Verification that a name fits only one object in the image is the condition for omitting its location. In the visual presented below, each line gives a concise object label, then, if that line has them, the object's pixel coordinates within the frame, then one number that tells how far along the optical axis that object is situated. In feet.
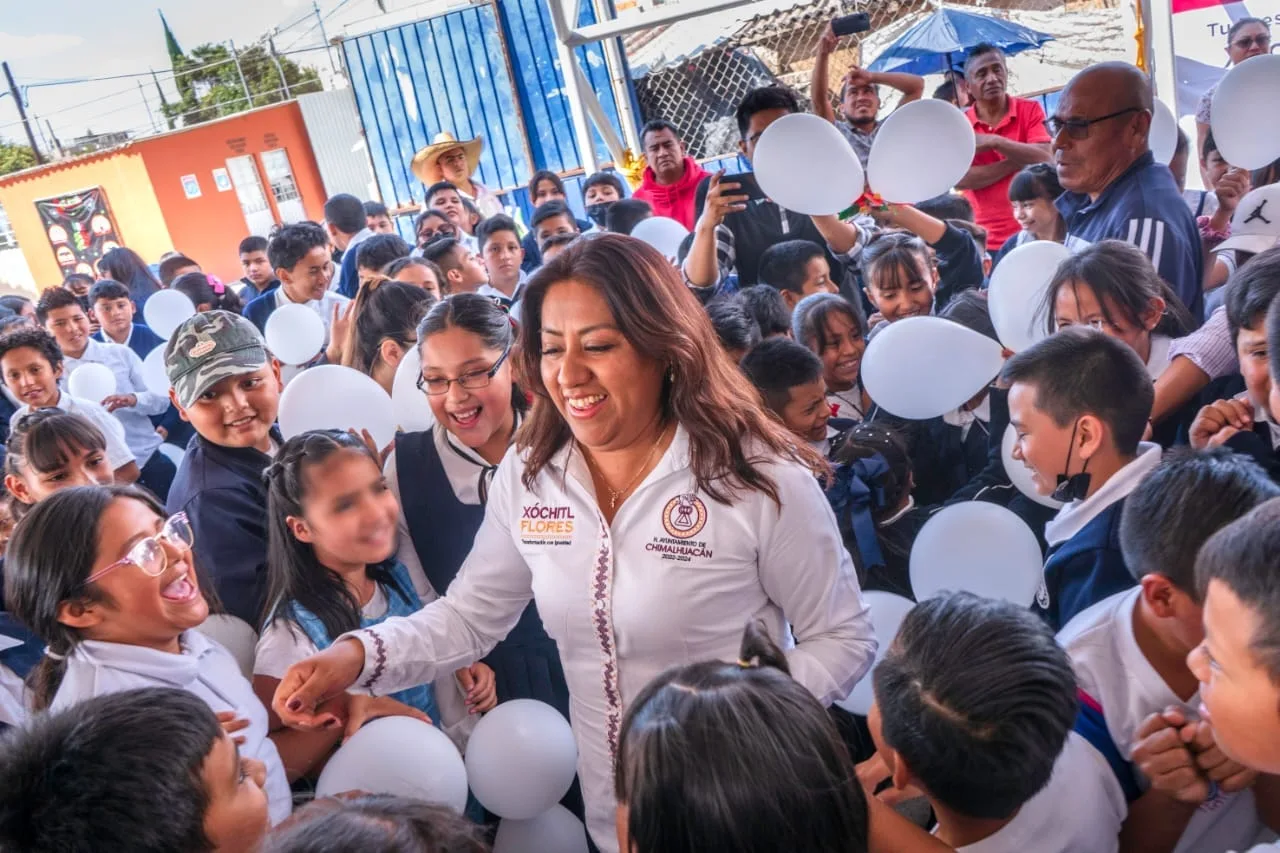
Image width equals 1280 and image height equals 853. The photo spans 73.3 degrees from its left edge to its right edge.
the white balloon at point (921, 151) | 9.29
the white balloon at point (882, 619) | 5.83
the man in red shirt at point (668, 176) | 13.24
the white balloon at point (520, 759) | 4.97
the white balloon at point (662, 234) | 11.56
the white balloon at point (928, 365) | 7.10
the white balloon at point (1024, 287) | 7.52
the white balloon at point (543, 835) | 5.45
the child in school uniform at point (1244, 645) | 2.67
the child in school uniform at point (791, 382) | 6.91
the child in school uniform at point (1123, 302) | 6.42
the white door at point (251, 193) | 46.47
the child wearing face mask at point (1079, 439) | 4.87
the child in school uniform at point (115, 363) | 11.94
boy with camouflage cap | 5.57
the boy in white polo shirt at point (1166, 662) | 3.49
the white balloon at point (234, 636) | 5.21
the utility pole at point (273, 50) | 53.65
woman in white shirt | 4.07
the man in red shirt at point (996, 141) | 11.96
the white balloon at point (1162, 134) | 10.32
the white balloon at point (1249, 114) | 8.55
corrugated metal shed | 28.48
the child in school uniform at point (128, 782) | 2.87
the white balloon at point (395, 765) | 4.46
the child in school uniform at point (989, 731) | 3.19
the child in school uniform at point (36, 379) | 10.03
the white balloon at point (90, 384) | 12.01
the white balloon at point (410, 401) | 7.56
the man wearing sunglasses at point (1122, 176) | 7.24
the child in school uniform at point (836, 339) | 8.25
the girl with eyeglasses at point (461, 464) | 5.88
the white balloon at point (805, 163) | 8.91
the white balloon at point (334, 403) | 6.82
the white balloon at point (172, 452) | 11.68
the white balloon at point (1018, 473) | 6.42
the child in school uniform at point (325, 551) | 5.02
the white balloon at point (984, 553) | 6.04
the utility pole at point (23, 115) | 58.90
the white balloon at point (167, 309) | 14.29
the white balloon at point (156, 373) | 12.05
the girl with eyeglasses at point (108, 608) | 4.38
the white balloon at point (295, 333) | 10.58
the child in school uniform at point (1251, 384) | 5.26
